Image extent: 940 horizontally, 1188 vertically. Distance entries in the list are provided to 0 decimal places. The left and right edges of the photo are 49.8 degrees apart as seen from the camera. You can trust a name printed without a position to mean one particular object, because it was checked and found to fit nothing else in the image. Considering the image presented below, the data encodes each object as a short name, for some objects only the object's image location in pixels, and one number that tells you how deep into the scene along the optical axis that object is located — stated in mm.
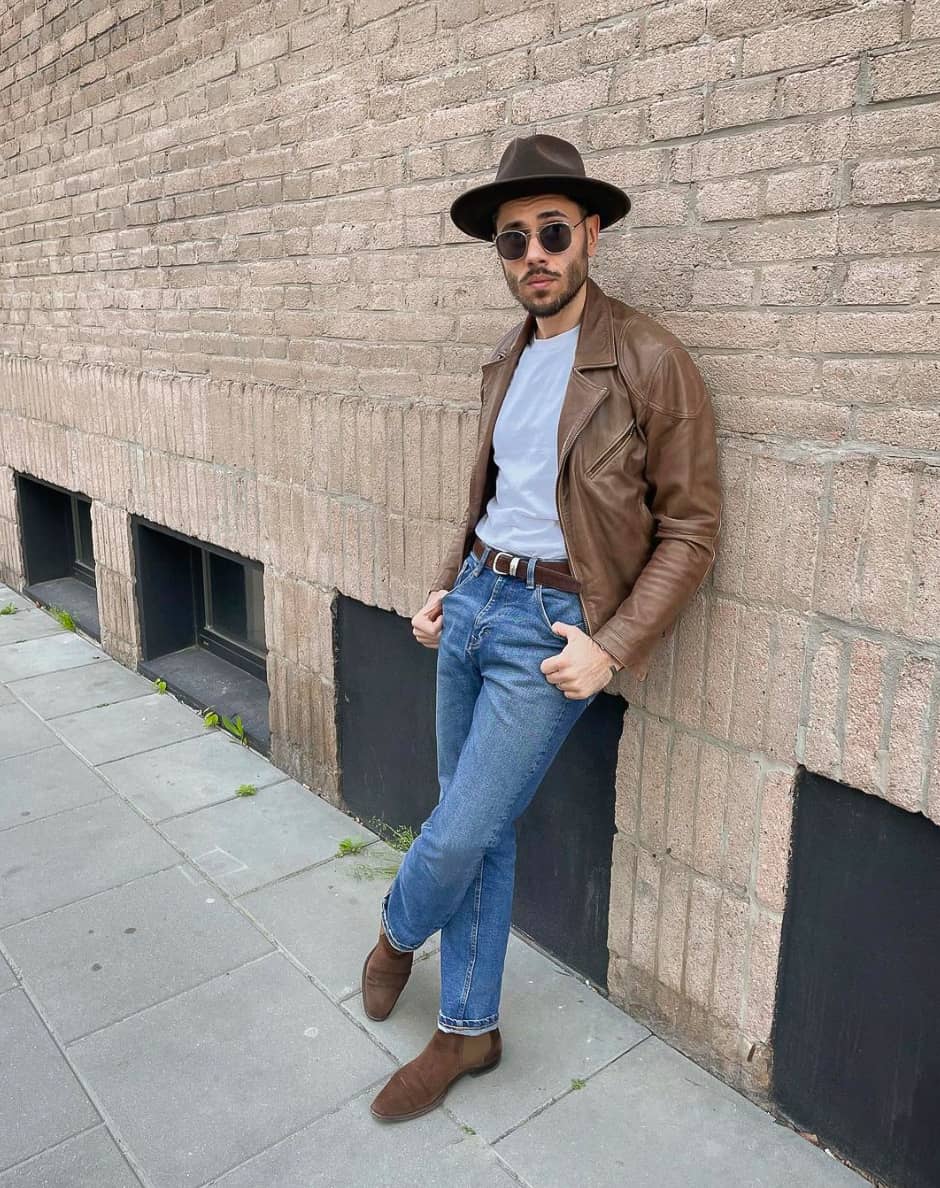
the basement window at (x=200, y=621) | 5152
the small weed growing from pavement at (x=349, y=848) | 3732
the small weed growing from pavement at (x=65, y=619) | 6434
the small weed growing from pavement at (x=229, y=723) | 4734
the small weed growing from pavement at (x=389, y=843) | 3590
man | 2248
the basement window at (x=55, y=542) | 6992
